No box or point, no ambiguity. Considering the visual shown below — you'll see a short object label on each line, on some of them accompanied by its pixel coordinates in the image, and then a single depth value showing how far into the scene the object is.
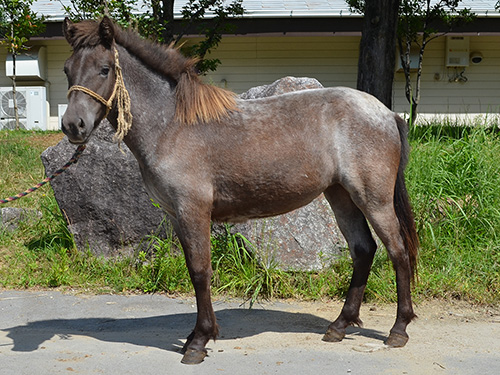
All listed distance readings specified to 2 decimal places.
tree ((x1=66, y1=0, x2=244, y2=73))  8.51
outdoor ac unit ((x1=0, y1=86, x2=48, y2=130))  15.28
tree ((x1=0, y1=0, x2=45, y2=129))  11.21
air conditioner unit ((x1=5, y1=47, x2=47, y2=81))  15.03
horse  3.97
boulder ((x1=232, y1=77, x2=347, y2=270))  5.48
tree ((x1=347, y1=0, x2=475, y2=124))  12.48
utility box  14.91
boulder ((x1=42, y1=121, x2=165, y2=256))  5.93
